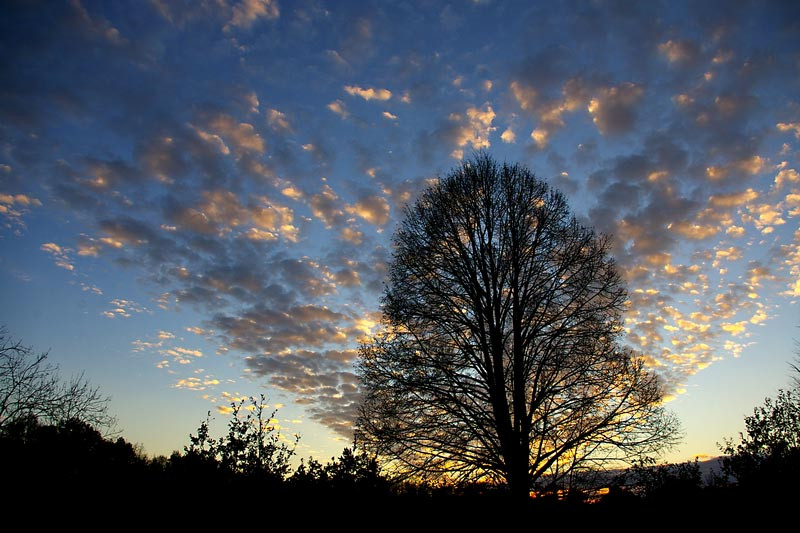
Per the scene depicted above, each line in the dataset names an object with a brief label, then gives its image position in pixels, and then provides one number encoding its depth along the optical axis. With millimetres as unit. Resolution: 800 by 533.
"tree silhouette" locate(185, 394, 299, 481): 9164
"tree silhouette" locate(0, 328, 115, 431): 19689
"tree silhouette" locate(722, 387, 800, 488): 7141
